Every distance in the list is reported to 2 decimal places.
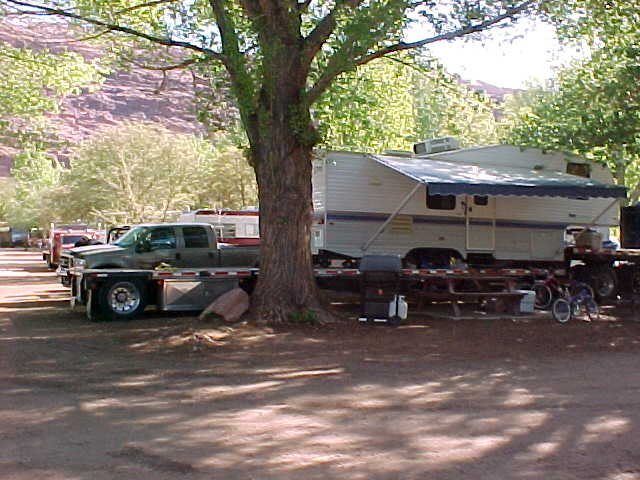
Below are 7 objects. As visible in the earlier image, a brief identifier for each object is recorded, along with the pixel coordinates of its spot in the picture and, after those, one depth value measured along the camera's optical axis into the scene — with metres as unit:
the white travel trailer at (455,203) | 16.67
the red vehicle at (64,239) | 31.03
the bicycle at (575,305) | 15.16
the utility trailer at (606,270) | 19.56
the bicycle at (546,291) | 17.38
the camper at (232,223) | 26.30
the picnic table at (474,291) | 15.51
